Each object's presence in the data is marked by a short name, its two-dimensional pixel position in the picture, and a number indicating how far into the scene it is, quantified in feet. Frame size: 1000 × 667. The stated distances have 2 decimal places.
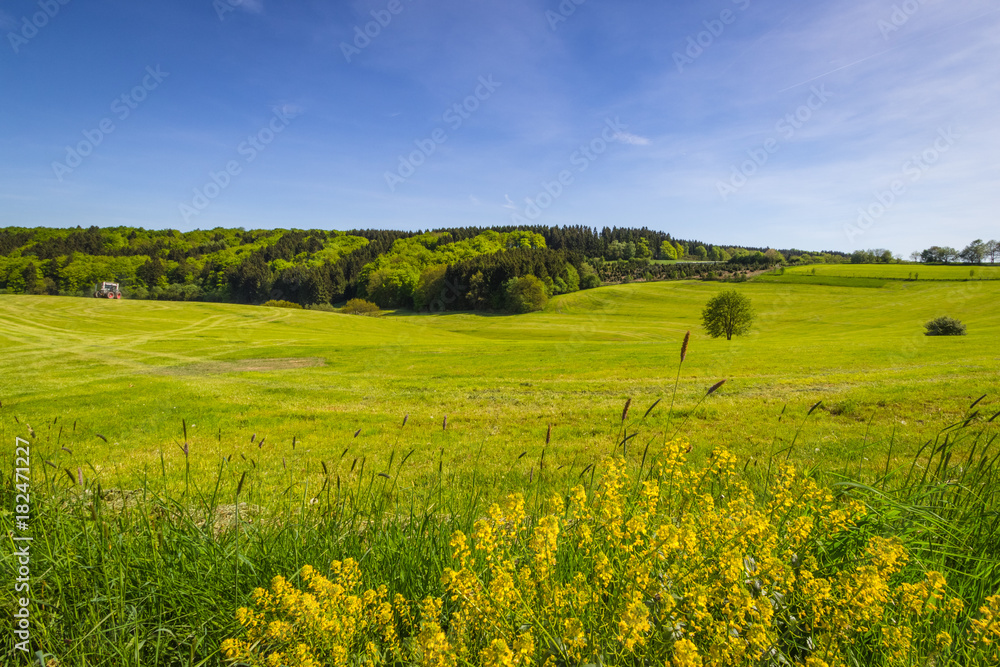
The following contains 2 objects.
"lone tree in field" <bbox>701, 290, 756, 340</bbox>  187.42
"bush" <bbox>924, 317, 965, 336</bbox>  150.71
